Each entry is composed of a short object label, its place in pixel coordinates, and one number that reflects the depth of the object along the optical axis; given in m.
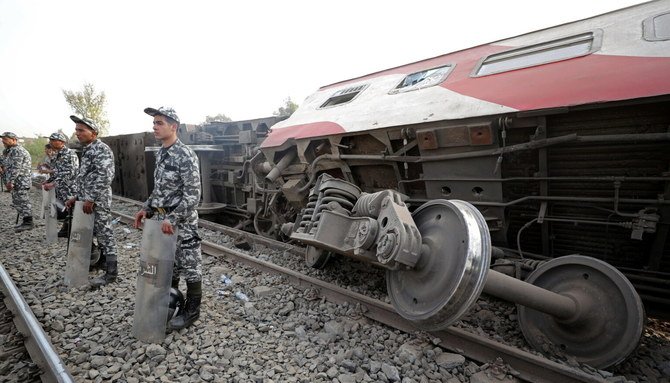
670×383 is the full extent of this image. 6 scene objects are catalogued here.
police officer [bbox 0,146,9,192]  7.51
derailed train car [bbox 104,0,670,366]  2.42
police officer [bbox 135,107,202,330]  3.03
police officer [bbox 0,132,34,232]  7.16
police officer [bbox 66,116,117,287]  4.04
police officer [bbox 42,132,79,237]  5.65
